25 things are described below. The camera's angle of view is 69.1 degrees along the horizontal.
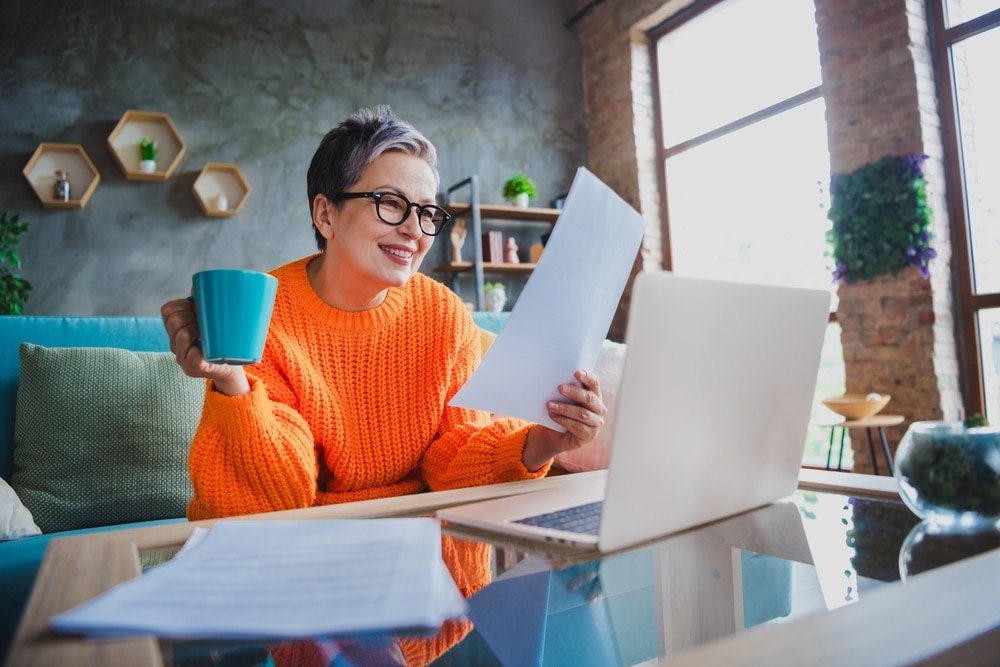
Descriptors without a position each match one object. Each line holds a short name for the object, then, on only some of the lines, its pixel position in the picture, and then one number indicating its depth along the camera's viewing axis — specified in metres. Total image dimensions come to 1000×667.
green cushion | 1.62
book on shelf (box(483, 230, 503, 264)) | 5.00
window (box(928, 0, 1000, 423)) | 3.35
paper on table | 0.41
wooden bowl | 3.20
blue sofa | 1.70
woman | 1.14
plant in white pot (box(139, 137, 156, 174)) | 4.08
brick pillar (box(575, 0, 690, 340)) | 5.12
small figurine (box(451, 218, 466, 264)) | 4.91
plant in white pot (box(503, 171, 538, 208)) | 5.05
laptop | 0.59
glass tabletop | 0.45
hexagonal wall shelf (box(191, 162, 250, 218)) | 4.28
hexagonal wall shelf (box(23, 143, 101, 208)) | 3.91
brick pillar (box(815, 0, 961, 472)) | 3.36
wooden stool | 3.17
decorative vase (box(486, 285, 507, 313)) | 4.92
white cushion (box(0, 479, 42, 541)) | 1.39
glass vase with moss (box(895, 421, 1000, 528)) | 0.69
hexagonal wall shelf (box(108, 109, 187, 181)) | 4.09
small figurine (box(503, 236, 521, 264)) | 5.11
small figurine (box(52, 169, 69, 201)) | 3.91
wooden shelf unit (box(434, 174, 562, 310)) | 4.79
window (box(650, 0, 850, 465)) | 4.12
